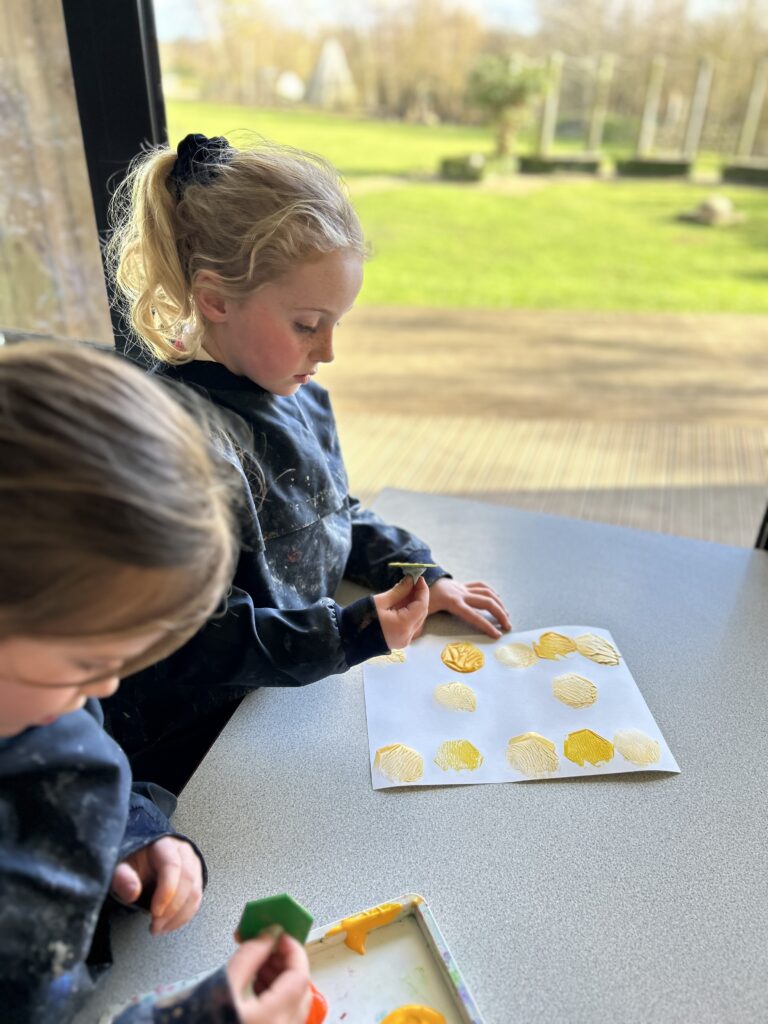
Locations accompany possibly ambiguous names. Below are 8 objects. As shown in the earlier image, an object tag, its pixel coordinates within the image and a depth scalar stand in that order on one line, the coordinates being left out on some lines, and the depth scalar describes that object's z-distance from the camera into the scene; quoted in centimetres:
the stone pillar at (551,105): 521
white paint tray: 49
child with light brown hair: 37
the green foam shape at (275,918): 43
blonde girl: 71
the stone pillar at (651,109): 510
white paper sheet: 68
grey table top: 51
